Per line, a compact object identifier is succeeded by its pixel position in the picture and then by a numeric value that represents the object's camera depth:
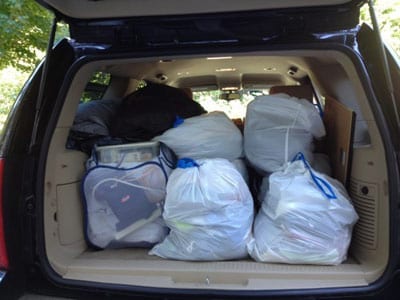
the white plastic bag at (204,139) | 2.24
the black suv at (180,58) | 1.64
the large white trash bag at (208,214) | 1.85
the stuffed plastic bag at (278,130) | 2.21
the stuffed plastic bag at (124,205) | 2.10
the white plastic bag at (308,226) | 1.80
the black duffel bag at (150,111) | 2.47
